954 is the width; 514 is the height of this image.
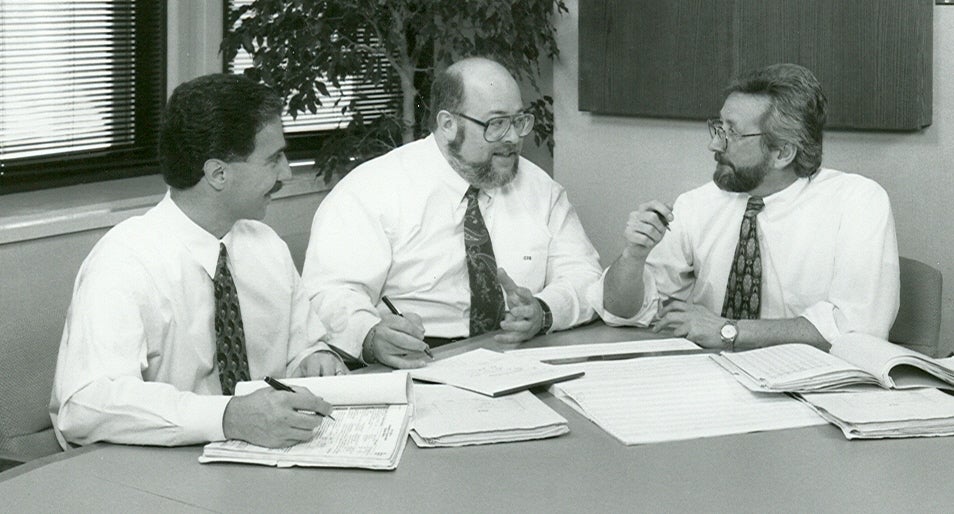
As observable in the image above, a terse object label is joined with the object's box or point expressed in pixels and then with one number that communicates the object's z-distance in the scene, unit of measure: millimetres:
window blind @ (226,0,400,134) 4625
